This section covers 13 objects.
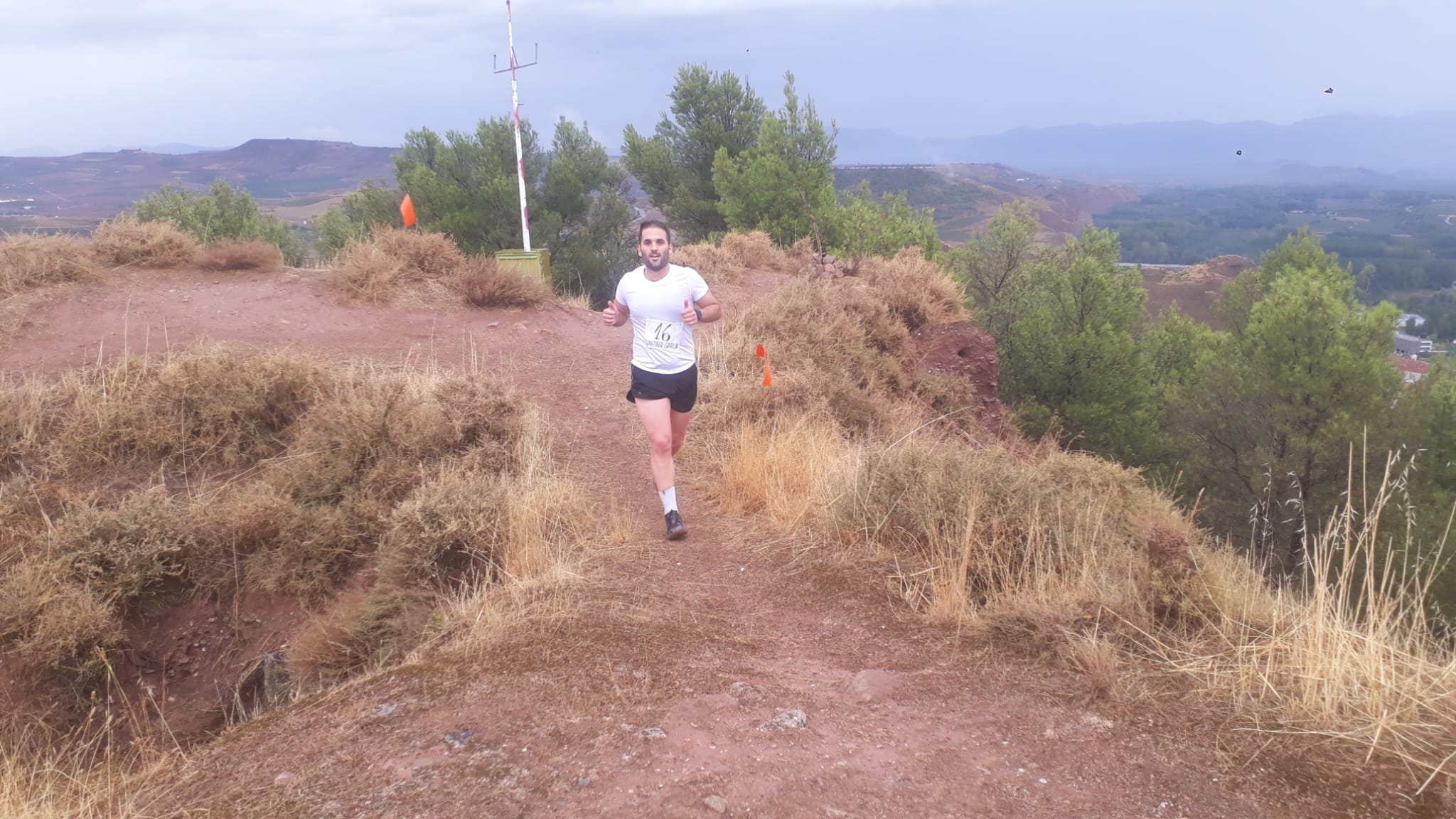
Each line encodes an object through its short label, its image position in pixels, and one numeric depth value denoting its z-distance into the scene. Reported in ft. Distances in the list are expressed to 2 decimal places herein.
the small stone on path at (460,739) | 8.34
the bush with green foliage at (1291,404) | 52.65
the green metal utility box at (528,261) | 36.04
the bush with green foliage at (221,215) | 59.67
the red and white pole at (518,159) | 38.68
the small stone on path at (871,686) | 9.47
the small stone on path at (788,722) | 8.60
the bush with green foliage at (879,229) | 56.59
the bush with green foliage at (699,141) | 75.77
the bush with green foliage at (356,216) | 71.51
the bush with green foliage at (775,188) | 61.77
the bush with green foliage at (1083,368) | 56.29
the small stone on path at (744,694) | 9.24
